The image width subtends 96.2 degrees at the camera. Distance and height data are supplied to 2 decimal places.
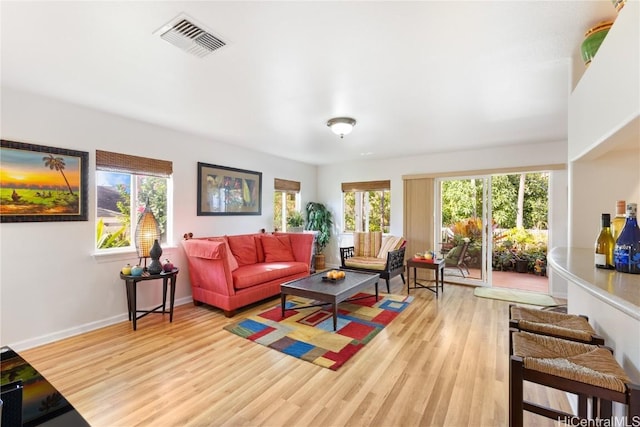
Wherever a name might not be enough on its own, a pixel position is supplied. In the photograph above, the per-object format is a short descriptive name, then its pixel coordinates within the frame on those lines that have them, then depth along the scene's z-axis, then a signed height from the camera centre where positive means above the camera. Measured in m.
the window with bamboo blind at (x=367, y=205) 6.05 +0.21
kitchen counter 0.78 -0.23
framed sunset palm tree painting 2.62 +0.30
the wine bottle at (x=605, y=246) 1.26 -0.14
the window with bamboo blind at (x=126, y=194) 3.32 +0.25
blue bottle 1.15 -0.13
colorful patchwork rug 2.63 -1.24
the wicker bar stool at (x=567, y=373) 0.98 -0.60
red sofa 3.48 -0.75
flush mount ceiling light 3.35 +1.07
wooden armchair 4.59 -0.72
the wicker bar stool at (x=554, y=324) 1.34 -0.57
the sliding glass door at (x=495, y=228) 5.07 -0.26
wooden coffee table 3.10 -0.85
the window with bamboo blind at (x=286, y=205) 5.81 +0.21
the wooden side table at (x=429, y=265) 4.43 -0.78
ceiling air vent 1.71 +1.13
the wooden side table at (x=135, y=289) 3.11 -0.85
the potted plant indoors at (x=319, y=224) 6.40 -0.21
